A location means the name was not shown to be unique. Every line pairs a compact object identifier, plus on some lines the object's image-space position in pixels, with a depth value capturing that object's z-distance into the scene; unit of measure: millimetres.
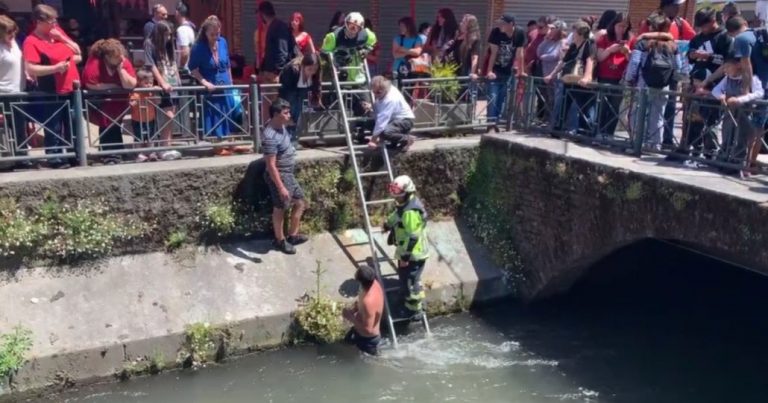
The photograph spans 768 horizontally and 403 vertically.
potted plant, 10625
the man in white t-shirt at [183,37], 10297
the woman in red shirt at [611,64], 9367
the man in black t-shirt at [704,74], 8062
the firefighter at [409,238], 8938
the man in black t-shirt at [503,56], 10727
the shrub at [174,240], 8883
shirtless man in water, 8453
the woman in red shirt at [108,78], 8609
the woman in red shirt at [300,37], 10203
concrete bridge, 7172
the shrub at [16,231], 7906
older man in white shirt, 9656
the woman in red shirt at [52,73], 8219
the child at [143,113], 8914
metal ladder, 9328
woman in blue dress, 9391
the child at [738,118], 7520
